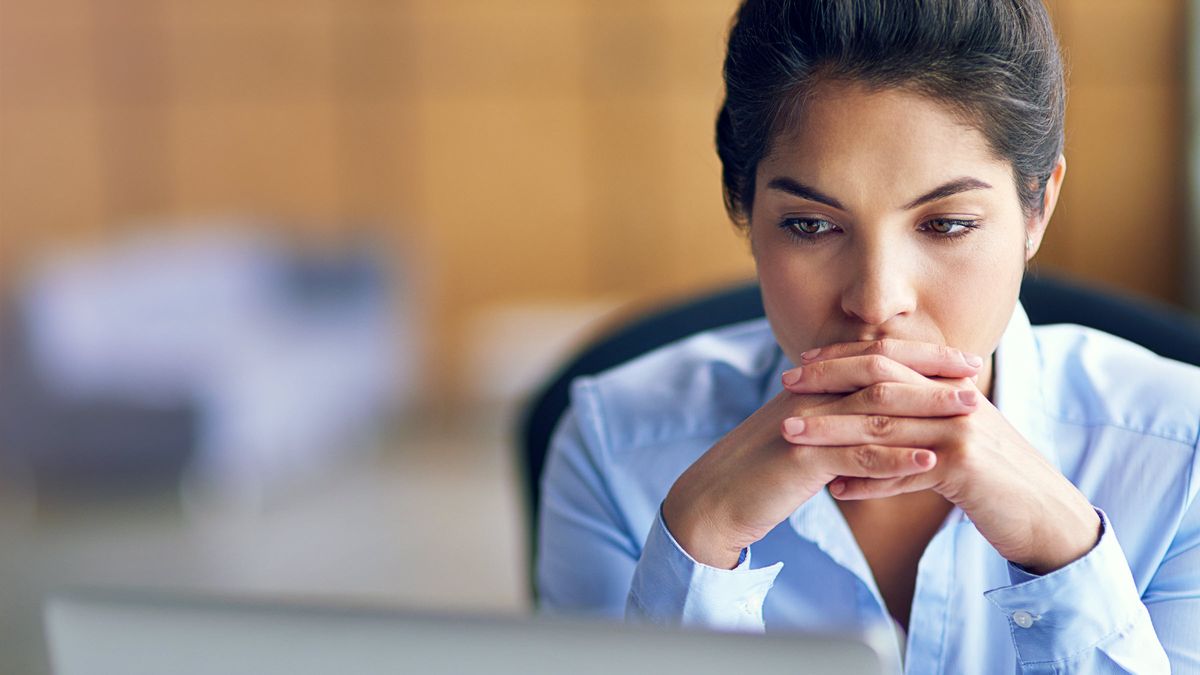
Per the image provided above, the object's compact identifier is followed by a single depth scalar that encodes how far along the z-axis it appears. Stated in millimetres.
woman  1252
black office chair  1498
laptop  1051
